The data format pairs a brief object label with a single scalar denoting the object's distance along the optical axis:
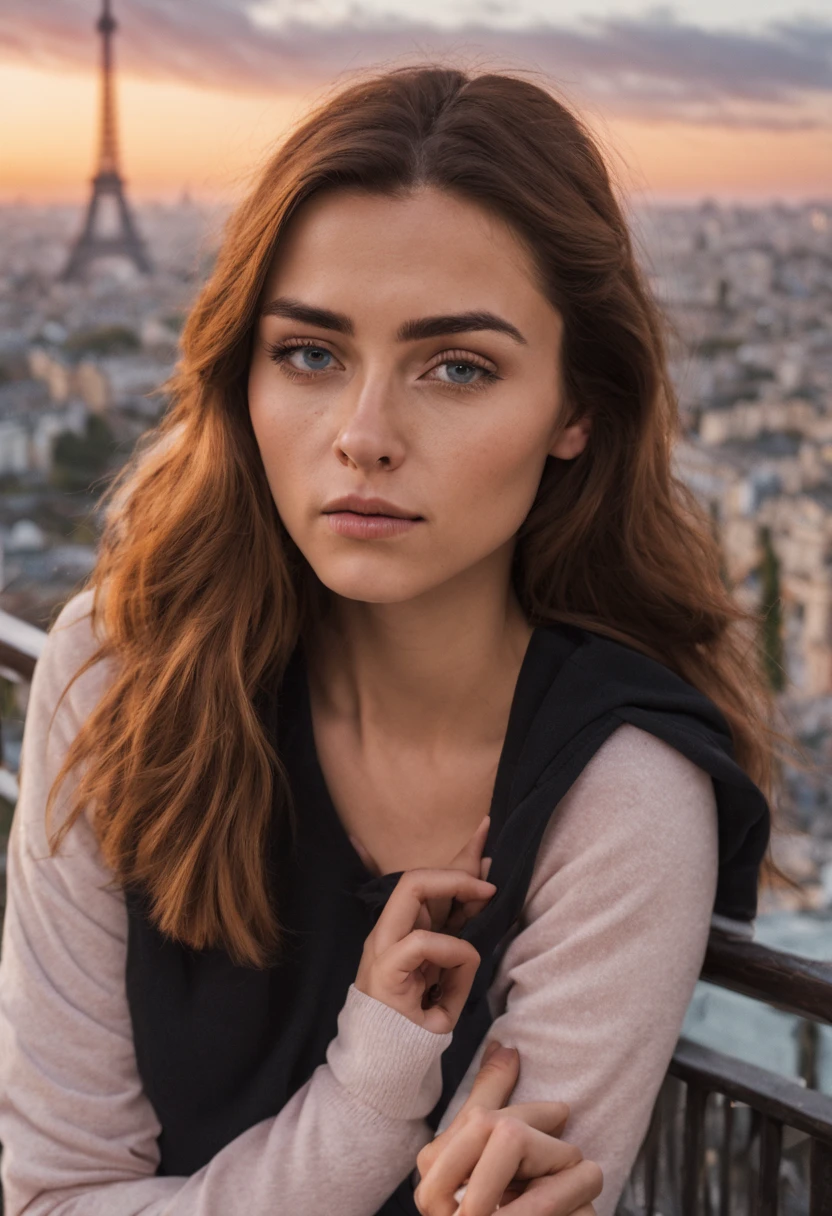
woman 1.16
